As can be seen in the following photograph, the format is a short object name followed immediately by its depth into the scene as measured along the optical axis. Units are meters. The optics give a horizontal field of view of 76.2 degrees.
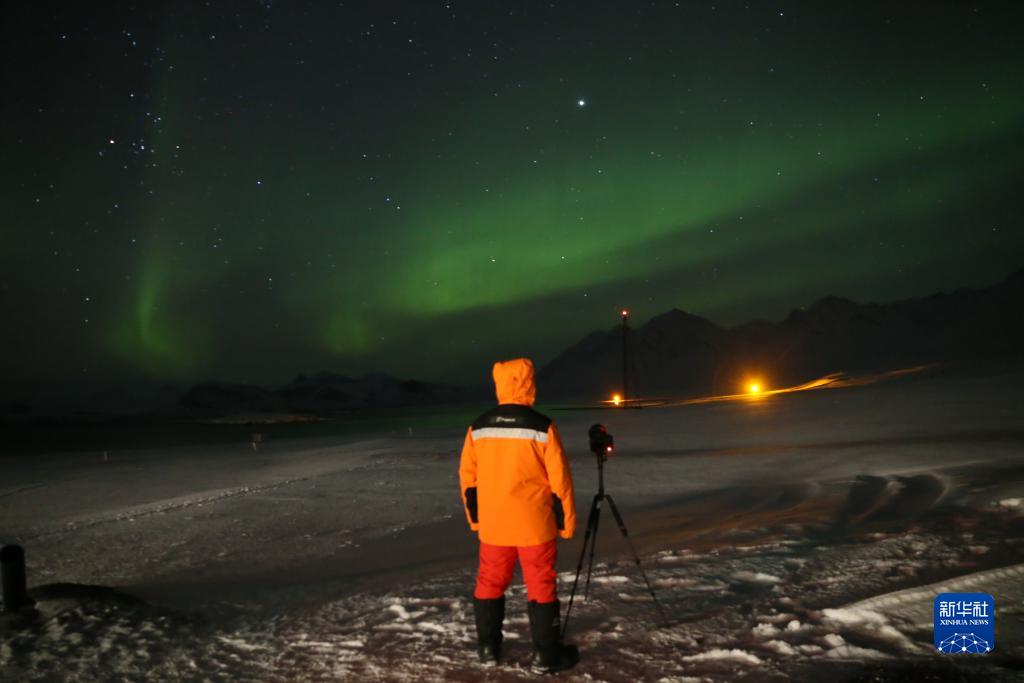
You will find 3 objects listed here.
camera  5.48
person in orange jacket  4.40
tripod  5.48
